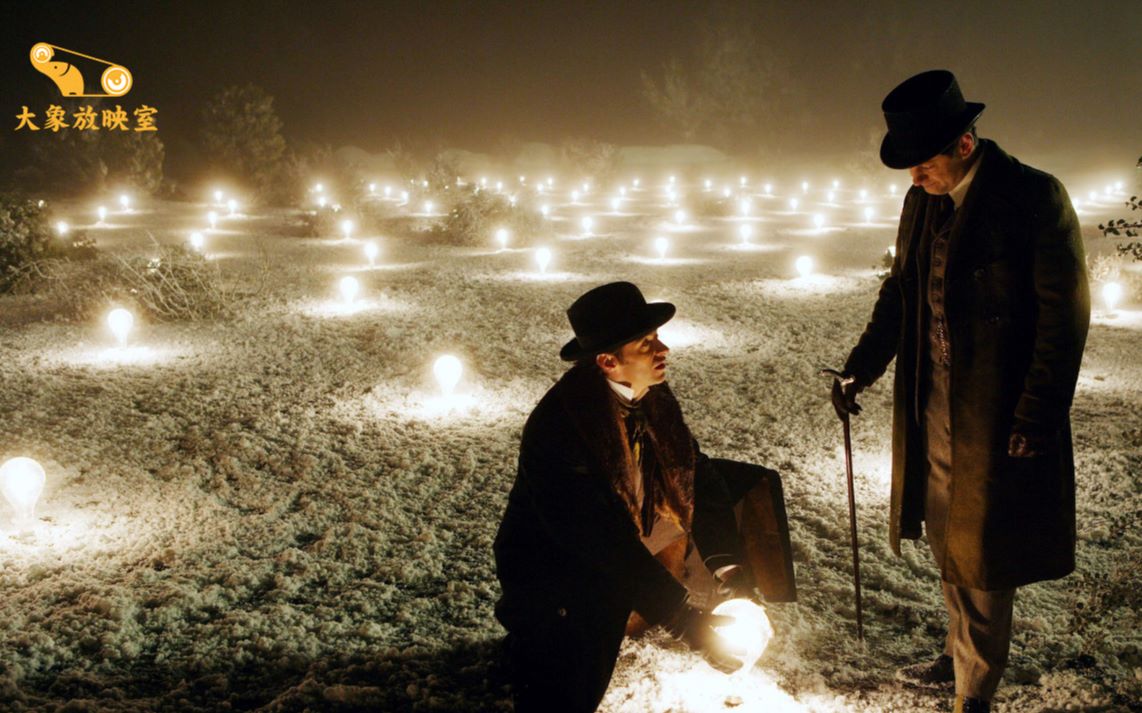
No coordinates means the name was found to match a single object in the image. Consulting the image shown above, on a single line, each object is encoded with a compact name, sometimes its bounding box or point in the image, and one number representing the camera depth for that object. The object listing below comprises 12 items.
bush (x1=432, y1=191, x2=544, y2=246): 13.71
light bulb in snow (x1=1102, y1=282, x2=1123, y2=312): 8.66
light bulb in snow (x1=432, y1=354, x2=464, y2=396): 6.03
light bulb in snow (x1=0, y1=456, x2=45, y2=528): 4.01
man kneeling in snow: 2.45
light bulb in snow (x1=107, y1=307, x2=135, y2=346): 7.36
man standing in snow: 2.32
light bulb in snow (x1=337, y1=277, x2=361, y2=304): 9.25
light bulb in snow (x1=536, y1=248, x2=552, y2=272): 10.92
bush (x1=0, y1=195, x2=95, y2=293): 9.70
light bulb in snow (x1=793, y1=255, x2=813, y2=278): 10.66
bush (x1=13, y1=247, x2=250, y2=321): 8.36
